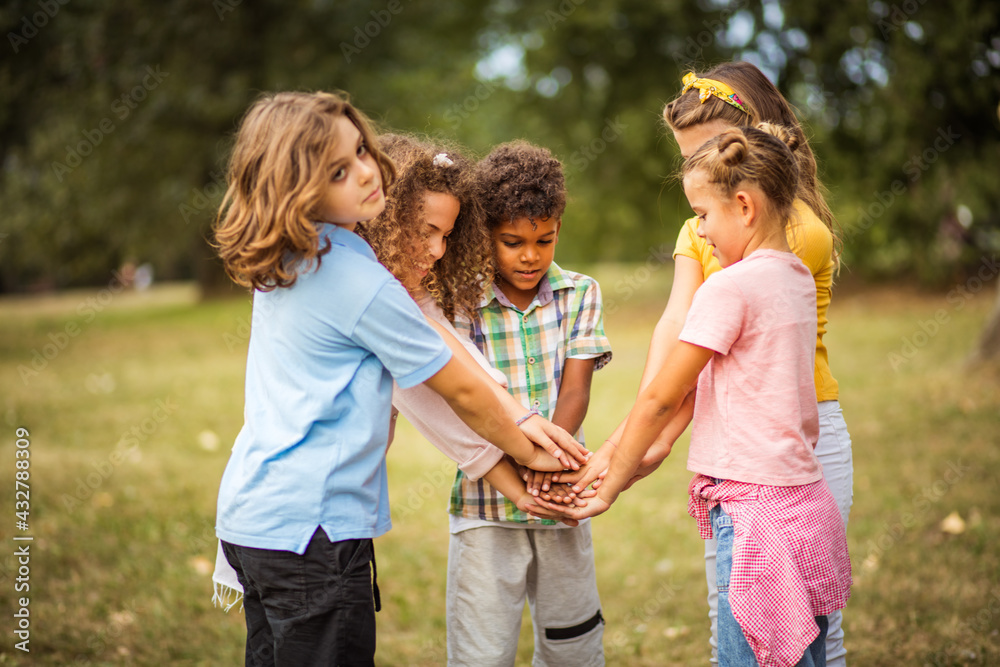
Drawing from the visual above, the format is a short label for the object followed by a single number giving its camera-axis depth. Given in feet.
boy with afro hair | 7.39
